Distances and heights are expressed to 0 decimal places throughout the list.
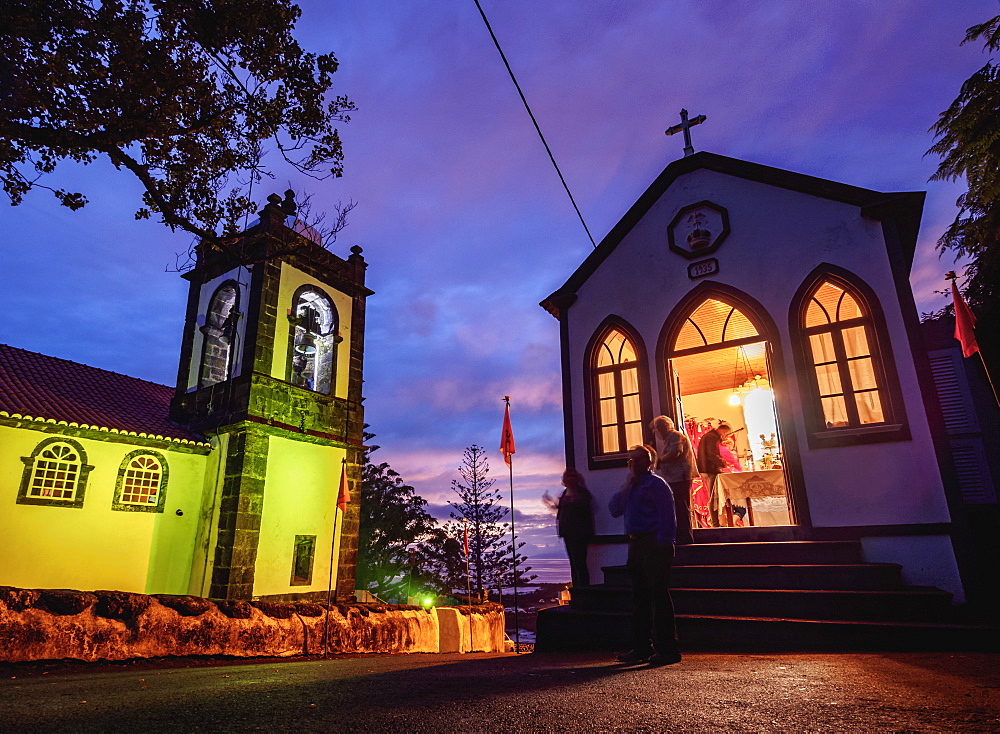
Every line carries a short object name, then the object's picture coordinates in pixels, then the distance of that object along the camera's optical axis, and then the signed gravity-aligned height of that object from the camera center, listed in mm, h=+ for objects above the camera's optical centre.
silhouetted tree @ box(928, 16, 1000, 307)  8078 +5603
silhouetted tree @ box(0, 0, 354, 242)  5785 +5146
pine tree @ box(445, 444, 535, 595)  39062 -447
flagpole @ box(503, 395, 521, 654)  11209 +1569
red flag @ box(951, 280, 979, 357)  7016 +2562
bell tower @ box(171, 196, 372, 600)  13742 +3691
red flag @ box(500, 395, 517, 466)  11477 +1972
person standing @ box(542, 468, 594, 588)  8477 +184
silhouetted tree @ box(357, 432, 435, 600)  28641 +276
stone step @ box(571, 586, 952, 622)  5578 -772
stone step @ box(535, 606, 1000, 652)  5052 -1021
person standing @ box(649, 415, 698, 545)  7330 +924
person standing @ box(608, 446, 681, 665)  4652 -290
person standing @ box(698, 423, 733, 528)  9117 +1136
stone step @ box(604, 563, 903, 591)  6320 -538
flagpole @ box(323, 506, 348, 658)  7551 -1344
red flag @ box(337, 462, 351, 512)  10797 +805
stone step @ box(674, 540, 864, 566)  6871 -274
